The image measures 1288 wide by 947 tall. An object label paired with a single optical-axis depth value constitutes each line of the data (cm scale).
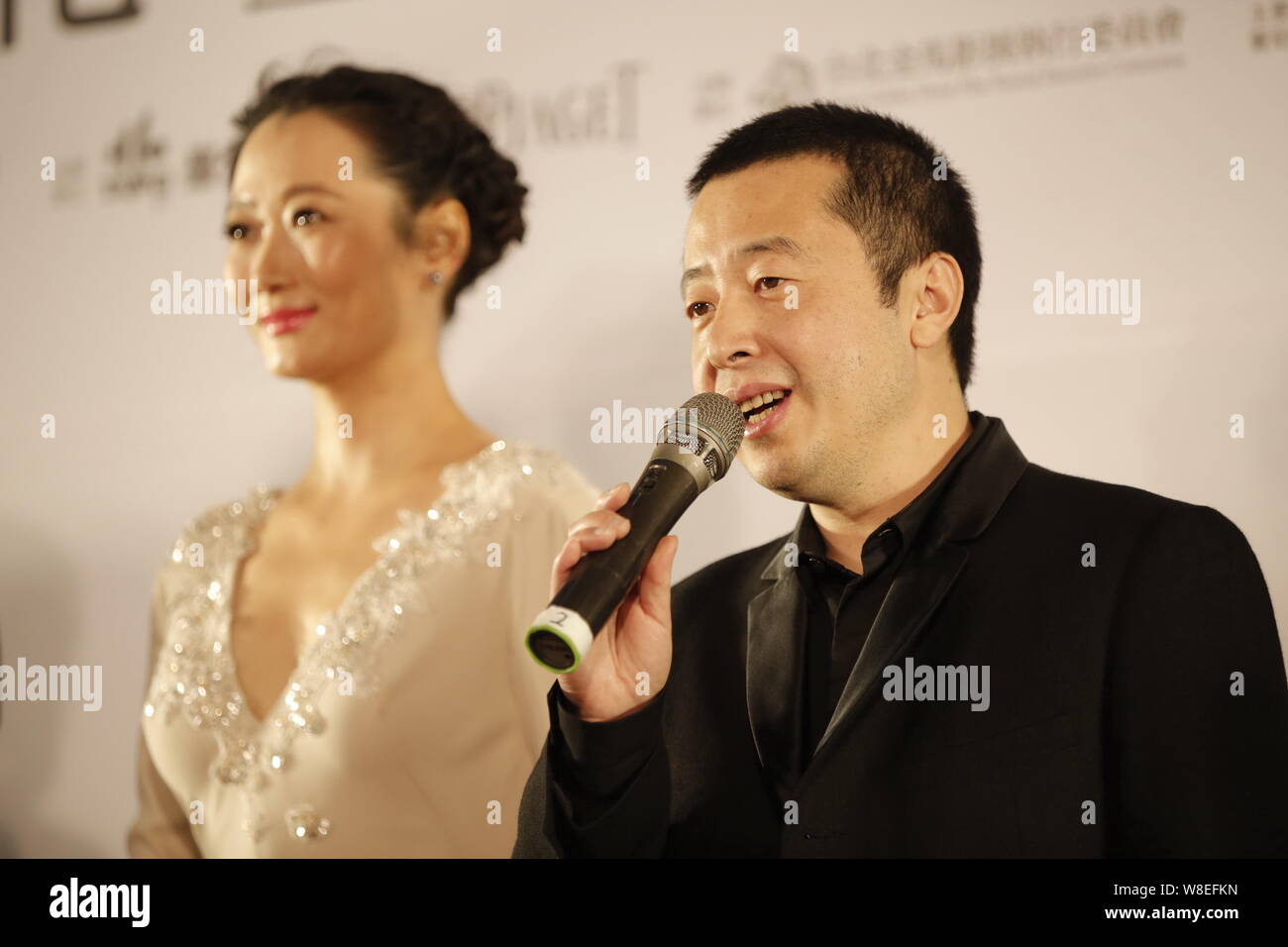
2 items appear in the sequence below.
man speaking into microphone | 135
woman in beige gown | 192
